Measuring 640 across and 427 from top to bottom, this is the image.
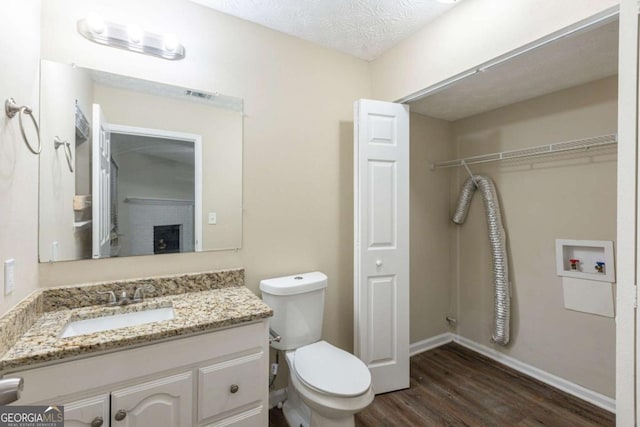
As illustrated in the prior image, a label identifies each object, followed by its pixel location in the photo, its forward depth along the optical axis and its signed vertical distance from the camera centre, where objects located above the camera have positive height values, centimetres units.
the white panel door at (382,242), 202 -20
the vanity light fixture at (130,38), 141 +89
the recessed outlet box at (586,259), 193 -32
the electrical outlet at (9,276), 103 -23
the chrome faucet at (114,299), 143 -42
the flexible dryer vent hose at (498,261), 237 -39
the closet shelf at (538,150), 192 +48
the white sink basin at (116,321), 128 -50
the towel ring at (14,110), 103 +37
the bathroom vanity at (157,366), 98 -58
